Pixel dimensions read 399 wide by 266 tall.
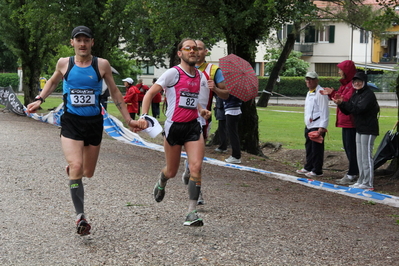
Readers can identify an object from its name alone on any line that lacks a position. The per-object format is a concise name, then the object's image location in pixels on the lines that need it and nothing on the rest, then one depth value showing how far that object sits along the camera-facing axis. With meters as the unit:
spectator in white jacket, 11.43
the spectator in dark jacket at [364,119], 10.11
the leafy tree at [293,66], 62.19
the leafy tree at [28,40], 26.04
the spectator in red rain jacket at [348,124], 10.85
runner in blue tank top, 6.13
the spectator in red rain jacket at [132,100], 22.03
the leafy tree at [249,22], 12.31
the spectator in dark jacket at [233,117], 12.33
